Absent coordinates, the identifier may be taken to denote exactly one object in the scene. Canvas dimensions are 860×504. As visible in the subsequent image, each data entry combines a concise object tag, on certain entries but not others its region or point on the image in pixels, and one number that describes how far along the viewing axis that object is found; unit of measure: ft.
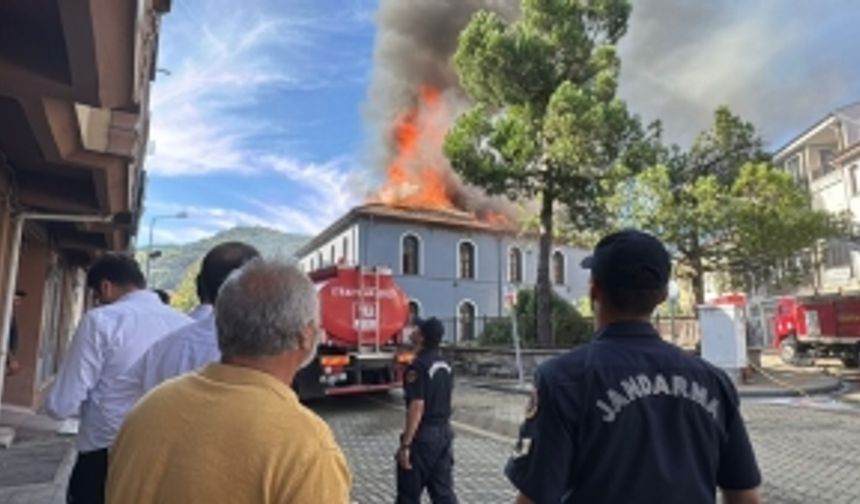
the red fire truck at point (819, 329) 61.36
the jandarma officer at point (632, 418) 5.25
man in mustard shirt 3.87
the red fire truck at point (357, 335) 34.76
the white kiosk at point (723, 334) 42.39
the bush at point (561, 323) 65.36
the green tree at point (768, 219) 59.00
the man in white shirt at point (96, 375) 9.29
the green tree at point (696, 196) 59.11
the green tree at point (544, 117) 60.70
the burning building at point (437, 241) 97.76
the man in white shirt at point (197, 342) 7.46
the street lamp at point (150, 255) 97.68
